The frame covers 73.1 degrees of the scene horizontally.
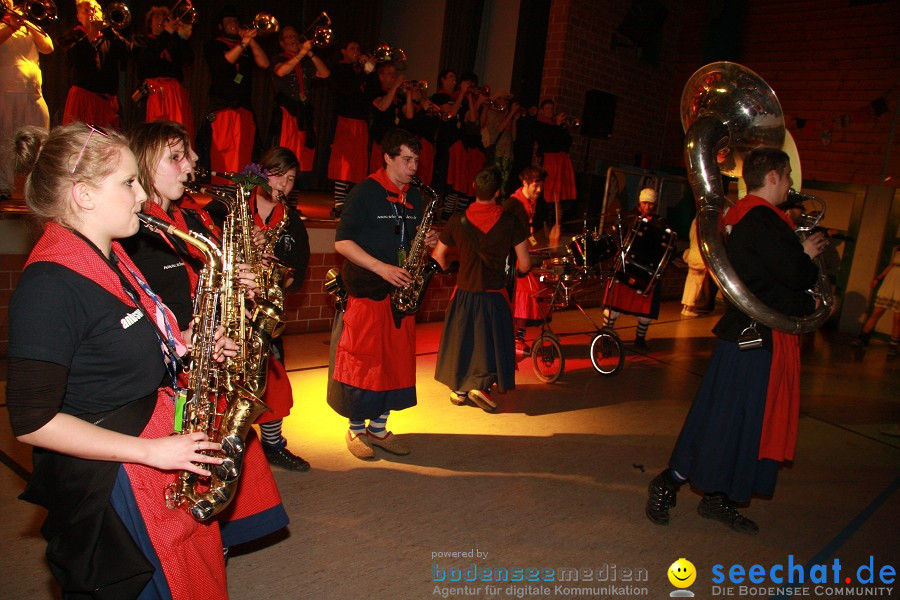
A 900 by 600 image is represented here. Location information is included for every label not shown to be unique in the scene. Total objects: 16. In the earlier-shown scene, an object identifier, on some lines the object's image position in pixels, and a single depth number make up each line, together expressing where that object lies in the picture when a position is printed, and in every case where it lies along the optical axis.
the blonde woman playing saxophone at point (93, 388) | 1.41
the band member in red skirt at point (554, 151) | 9.51
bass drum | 5.91
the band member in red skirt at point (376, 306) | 3.61
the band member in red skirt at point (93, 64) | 5.93
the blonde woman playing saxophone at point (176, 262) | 2.16
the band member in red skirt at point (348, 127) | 7.22
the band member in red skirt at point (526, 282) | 5.45
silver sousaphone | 2.99
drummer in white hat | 6.41
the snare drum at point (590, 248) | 5.64
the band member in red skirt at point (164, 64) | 6.11
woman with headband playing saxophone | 3.28
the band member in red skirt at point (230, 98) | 6.21
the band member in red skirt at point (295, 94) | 6.74
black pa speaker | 10.26
